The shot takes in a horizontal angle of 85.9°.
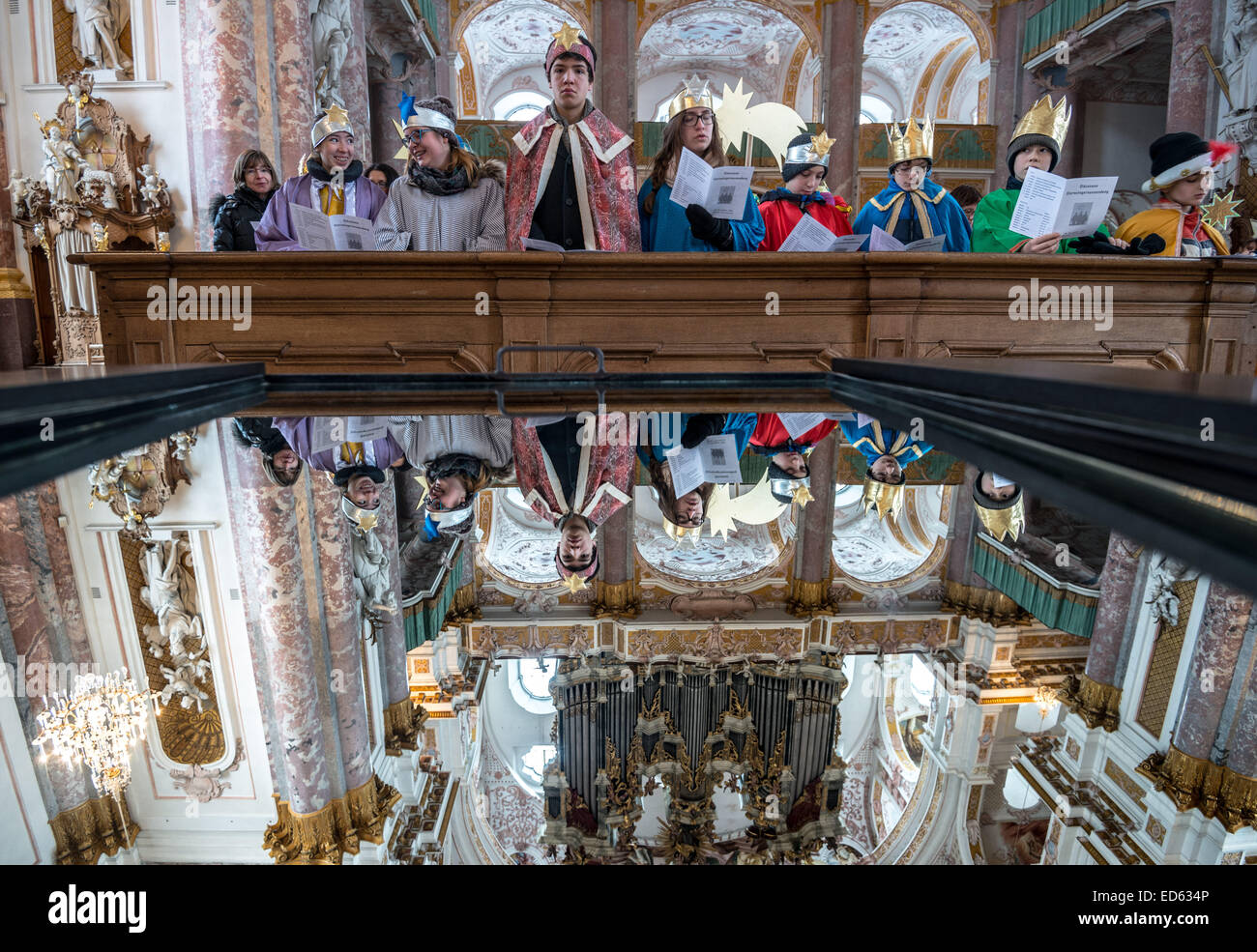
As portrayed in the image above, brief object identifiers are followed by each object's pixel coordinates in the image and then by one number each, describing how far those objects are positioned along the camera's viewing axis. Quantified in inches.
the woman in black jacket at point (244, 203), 145.8
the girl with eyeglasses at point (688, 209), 139.3
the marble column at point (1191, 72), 264.5
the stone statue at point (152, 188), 168.1
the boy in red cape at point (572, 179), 143.1
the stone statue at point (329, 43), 194.1
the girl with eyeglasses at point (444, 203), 142.9
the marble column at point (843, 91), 355.6
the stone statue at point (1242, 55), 241.8
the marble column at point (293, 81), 169.6
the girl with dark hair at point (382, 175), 192.7
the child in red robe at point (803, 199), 164.9
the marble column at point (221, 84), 154.9
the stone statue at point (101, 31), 161.9
